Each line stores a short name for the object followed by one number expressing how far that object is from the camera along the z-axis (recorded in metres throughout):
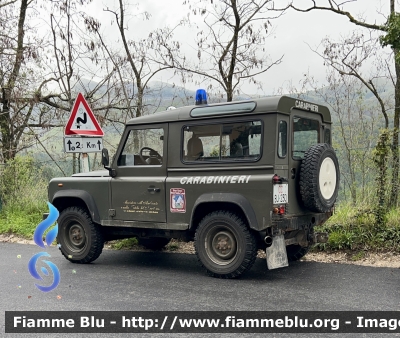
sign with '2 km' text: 7.66
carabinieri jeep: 5.71
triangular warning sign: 7.78
